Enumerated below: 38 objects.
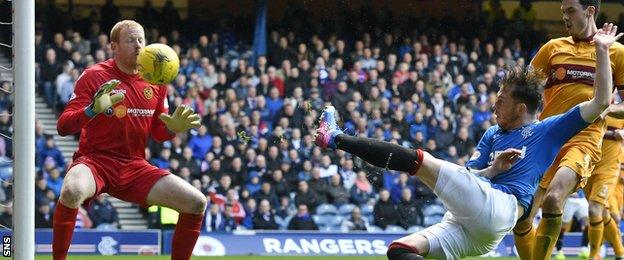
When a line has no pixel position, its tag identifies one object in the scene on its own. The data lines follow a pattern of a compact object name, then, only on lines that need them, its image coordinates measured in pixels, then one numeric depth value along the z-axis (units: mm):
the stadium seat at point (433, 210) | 18547
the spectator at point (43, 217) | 16594
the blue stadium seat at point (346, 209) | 18156
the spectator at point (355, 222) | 18016
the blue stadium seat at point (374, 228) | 18048
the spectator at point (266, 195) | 17781
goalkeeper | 8219
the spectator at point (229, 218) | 17438
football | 8312
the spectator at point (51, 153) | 17578
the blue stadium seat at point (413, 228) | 17850
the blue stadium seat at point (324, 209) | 17984
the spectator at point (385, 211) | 18188
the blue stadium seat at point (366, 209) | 18312
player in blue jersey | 6988
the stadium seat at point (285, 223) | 17606
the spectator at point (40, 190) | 16922
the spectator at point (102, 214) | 17062
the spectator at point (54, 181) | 17250
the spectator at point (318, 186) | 18078
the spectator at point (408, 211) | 18227
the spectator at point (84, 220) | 16938
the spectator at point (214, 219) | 17291
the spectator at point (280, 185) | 17969
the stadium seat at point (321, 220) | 17844
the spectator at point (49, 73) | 18484
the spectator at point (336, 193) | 18219
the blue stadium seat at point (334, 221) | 18000
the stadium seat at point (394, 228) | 17862
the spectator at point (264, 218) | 17469
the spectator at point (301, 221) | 17453
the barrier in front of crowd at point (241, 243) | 15773
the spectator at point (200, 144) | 18234
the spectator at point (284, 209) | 17703
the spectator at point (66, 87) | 18328
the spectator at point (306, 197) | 17844
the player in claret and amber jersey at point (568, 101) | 8797
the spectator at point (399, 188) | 18625
